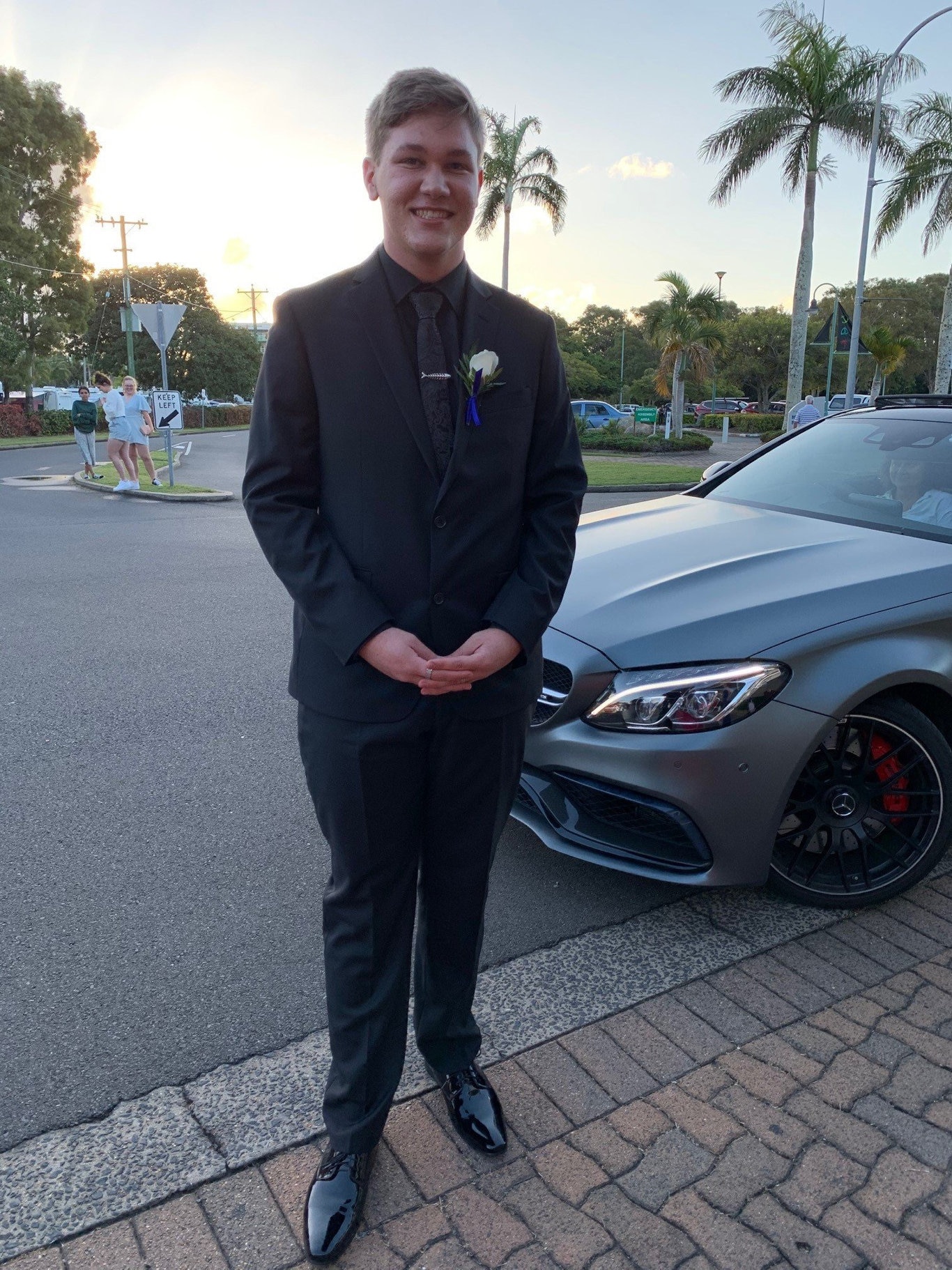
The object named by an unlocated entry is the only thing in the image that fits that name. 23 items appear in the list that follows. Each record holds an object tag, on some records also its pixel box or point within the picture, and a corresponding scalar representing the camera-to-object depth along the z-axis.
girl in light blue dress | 15.49
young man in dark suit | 1.84
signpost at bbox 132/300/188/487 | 16.02
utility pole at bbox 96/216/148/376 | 41.56
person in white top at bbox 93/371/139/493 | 15.41
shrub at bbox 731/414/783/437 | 48.97
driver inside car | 3.83
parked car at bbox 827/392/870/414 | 40.41
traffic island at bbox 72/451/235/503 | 15.21
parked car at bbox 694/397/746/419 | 66.62
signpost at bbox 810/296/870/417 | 20.06
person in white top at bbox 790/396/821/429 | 20.95
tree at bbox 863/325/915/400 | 50.50
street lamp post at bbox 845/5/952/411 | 25.31
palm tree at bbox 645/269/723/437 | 37.62
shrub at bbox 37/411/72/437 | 37.34
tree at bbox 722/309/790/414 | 67.12
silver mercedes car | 2.90
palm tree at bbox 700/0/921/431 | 27.19
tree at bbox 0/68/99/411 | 34.88
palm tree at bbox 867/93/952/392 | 28.30
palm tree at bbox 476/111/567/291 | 33.44
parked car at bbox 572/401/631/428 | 39.22
